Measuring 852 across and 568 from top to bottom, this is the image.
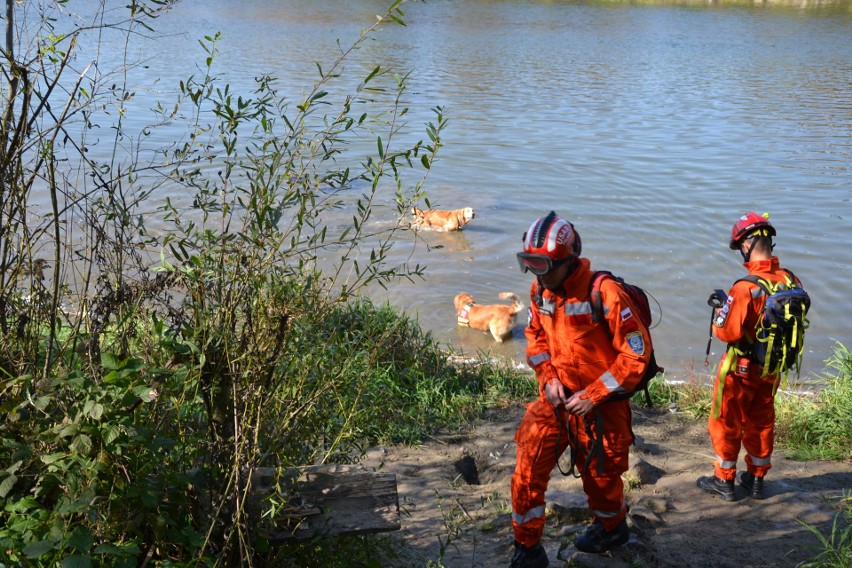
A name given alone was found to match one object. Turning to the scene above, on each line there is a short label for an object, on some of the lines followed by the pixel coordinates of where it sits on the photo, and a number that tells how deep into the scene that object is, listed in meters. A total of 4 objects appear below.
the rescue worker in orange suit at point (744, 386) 5.47
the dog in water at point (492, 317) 9.06
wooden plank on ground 3.44
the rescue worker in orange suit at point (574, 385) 4.39
